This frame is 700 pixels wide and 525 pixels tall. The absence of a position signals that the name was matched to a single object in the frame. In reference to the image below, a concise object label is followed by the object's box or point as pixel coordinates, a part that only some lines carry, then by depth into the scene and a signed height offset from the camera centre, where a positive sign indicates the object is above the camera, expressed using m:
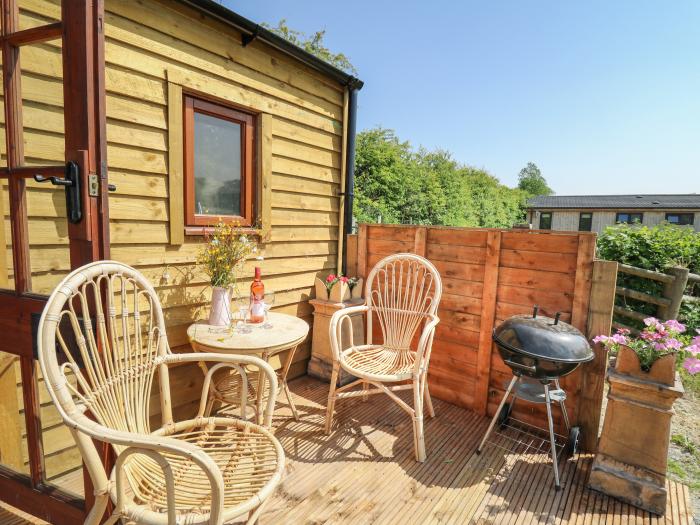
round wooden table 1.82 -0.61
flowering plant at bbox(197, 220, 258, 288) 2.15 -0.20
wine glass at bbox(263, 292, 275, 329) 2.18 -0.47
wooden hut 1.13 +0.30
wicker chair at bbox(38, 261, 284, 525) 0.87 -0.59
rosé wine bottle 2.15 -0.48
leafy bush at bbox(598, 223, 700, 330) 3.78 -0.19
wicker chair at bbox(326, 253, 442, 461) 2.00 -0.77
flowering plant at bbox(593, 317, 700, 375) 1.65 -0.51
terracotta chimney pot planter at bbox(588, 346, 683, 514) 1.67 -0.94
